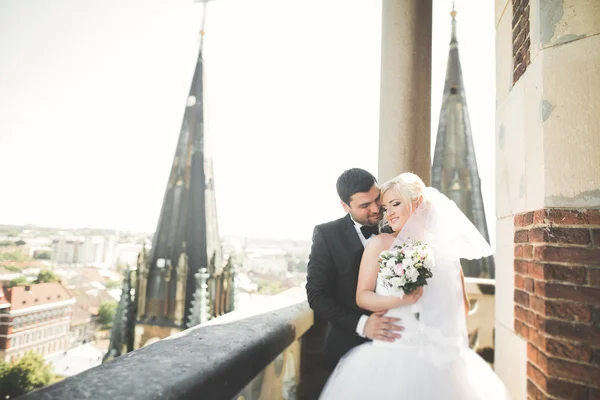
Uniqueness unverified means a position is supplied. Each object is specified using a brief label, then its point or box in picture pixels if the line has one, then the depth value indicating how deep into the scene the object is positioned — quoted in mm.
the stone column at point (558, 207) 1678
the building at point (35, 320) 39500
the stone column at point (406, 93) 3416
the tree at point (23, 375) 44281
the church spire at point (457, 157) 22562
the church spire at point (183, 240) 27062
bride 1686
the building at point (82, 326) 53662
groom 2000
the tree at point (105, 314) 54188
